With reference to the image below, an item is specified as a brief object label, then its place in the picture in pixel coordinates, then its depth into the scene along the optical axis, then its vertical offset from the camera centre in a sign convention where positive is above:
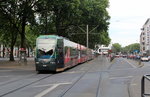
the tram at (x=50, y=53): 19.18 +0.10
